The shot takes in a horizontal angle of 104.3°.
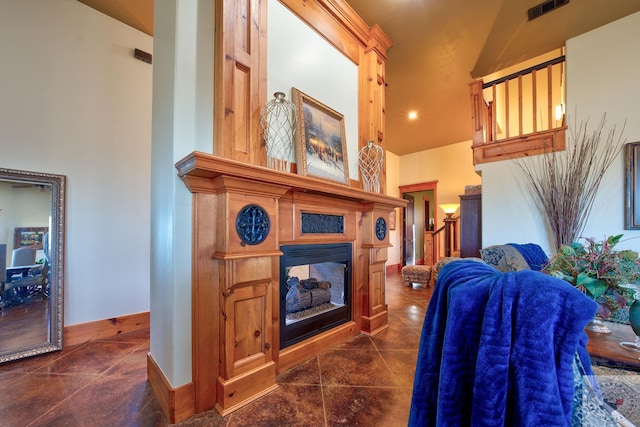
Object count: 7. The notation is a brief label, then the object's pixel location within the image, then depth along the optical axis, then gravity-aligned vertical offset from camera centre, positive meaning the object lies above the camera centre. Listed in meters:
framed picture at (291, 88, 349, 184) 1.96 +0.65
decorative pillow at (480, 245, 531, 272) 2.00 -0.35
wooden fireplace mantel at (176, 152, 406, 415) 1.39 -0.37
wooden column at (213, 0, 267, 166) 1.51 +0.90
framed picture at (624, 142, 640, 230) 2.43 +0.28
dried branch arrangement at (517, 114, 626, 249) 2.57 +0.41
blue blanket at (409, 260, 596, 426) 0.46 -0.27
